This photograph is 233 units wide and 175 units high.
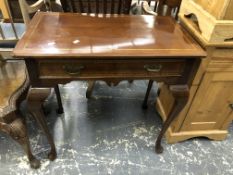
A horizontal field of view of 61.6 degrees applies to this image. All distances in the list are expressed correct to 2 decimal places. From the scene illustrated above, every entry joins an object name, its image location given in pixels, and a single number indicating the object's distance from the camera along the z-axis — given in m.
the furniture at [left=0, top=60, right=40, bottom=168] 0.92
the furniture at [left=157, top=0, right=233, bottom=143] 0.86
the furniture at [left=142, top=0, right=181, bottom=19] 1.25
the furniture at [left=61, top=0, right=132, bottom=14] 1.29
